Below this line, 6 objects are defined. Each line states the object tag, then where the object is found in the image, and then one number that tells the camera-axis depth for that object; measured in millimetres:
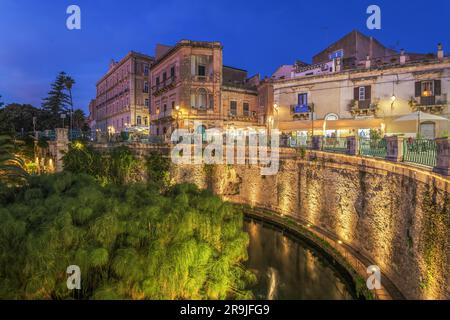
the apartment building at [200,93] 29266
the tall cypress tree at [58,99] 45938
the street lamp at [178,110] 28250
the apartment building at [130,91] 40100
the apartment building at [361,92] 22016
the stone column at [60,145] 20328
